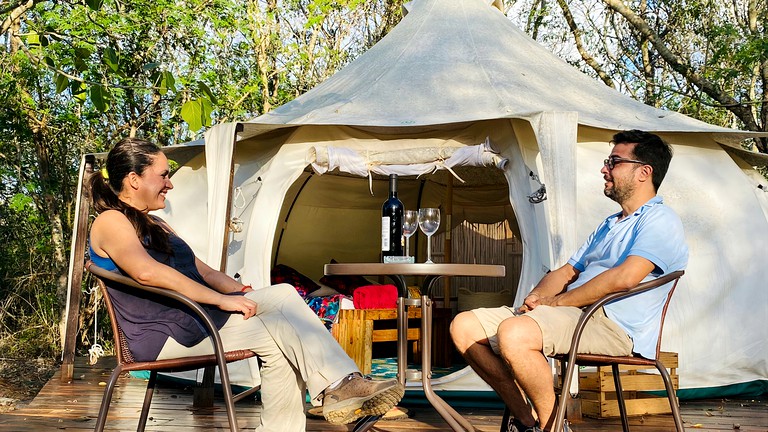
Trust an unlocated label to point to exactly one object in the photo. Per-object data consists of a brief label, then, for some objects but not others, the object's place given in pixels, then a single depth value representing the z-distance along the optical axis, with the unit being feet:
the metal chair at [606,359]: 8.10
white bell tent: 15.71
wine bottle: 11.64
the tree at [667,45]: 27.71
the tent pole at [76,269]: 18.51
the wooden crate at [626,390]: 14.11
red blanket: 18.17
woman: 8.22
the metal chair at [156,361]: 7.84
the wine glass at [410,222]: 11.02
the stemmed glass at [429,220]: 10.94
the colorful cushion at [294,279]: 21.81
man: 8.39
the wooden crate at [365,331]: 17.08
